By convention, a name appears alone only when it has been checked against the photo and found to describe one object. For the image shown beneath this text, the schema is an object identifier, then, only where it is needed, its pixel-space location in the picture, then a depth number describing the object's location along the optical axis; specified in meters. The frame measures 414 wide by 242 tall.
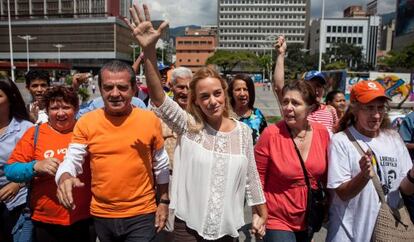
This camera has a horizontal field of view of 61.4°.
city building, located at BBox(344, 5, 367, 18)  127.46
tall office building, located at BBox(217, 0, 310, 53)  120.12
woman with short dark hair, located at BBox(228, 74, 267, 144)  4.10
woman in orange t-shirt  2.52
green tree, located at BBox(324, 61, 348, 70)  68.41
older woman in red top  2.59
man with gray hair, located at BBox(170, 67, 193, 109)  3.43
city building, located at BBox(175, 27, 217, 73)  112.81
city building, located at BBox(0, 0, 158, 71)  92.12
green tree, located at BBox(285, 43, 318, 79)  89.38
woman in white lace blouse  2.28
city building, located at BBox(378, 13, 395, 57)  127.38
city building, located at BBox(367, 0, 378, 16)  130.25
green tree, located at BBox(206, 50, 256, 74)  88.25
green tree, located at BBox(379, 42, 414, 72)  45.50
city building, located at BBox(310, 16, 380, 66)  105.19
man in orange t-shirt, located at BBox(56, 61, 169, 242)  2.33
